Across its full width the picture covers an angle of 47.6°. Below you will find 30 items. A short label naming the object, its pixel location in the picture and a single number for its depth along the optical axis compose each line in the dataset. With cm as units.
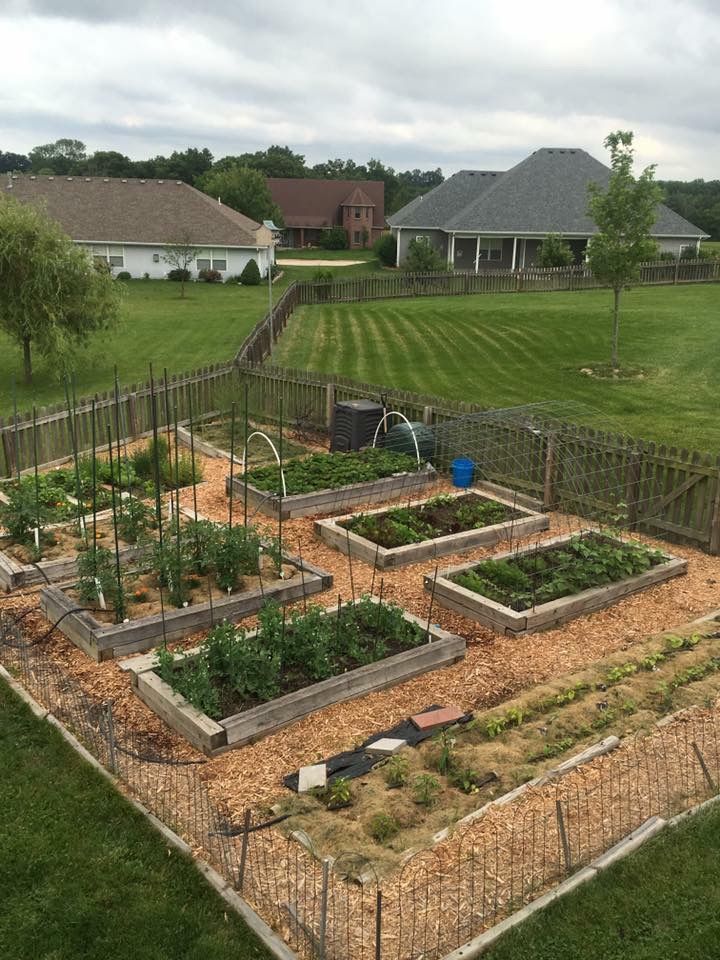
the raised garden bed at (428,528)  1030
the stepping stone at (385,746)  618
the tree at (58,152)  12663
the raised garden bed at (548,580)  857
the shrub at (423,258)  4303
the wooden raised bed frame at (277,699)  641
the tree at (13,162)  15077
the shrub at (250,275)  4912
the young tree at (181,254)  4872
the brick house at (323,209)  7494
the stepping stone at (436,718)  653
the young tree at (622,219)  1944
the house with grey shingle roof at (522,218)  4578
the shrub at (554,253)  4016
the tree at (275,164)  9199
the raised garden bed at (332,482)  1191
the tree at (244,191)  6256
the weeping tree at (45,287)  2127
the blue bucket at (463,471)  1284
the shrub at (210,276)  5034
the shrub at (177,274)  4996
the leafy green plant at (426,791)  554
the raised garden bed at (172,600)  805
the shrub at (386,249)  5531
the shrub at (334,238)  7112
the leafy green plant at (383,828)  522
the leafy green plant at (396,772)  575
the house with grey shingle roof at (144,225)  5056
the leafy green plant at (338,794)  559
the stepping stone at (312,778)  581
